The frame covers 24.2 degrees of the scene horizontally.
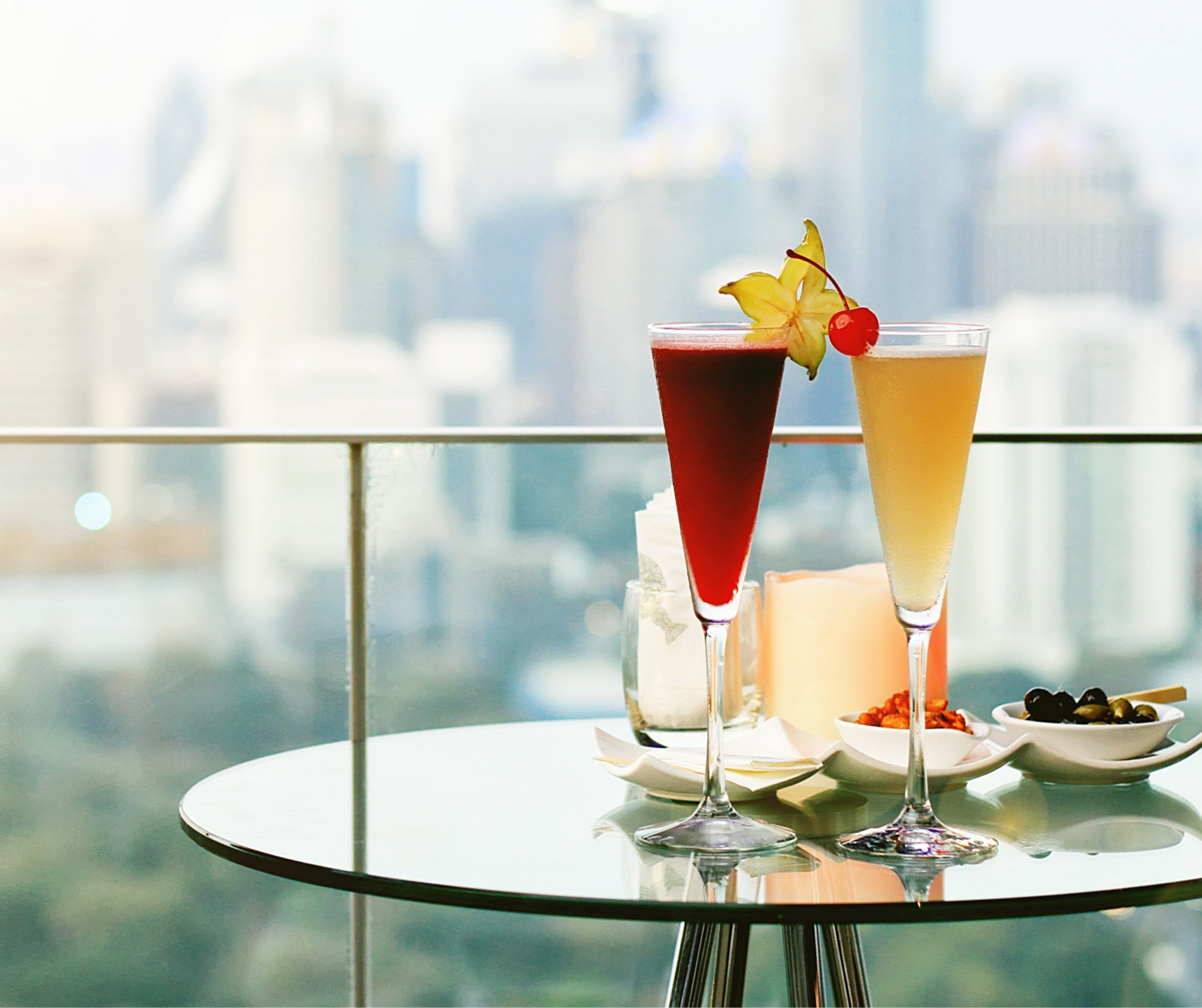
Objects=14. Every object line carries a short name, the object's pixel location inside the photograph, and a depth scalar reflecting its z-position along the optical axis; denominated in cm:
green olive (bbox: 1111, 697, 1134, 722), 143
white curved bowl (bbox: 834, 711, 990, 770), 137
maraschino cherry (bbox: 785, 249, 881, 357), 127
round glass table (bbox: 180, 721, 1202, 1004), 118
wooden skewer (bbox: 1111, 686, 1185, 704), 149
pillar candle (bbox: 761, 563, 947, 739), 147
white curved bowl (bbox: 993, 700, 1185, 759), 140
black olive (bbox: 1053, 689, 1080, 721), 144
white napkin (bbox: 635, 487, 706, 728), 147
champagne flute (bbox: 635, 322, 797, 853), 126
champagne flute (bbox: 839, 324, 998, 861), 128
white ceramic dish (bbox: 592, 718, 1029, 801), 134
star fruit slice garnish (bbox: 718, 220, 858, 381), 126
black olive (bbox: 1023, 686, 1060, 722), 143
